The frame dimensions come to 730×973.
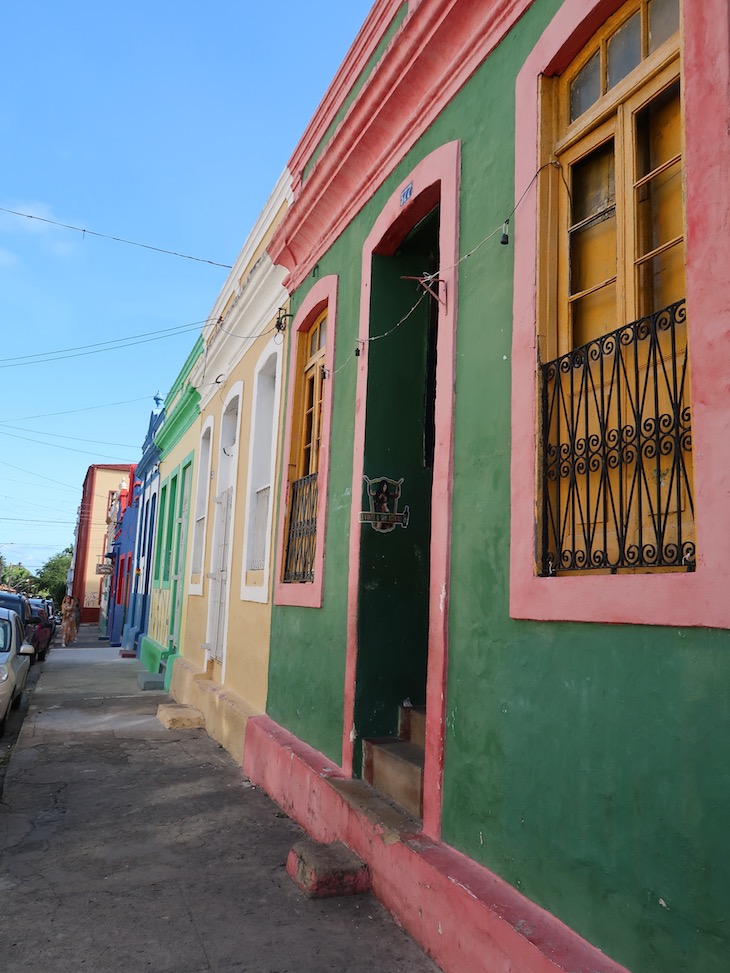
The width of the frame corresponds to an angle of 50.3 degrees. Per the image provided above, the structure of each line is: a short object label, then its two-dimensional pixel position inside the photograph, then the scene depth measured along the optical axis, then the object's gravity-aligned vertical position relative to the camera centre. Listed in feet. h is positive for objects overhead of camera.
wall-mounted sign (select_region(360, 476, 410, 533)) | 16.74 +2.09
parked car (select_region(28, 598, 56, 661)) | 57.40 -3.44
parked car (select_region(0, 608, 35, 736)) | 28.50 -2.85
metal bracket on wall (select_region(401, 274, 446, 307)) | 13.77 +5.65
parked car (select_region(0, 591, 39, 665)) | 53.67 -1.52
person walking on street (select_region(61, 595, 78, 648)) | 82.87 -3.37
